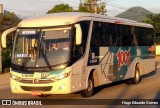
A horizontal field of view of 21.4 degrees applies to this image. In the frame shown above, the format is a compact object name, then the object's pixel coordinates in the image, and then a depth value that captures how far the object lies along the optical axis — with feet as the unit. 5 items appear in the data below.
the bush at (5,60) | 106.03
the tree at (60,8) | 205.26
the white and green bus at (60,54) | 44.16
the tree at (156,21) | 217.77
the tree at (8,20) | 151.13
